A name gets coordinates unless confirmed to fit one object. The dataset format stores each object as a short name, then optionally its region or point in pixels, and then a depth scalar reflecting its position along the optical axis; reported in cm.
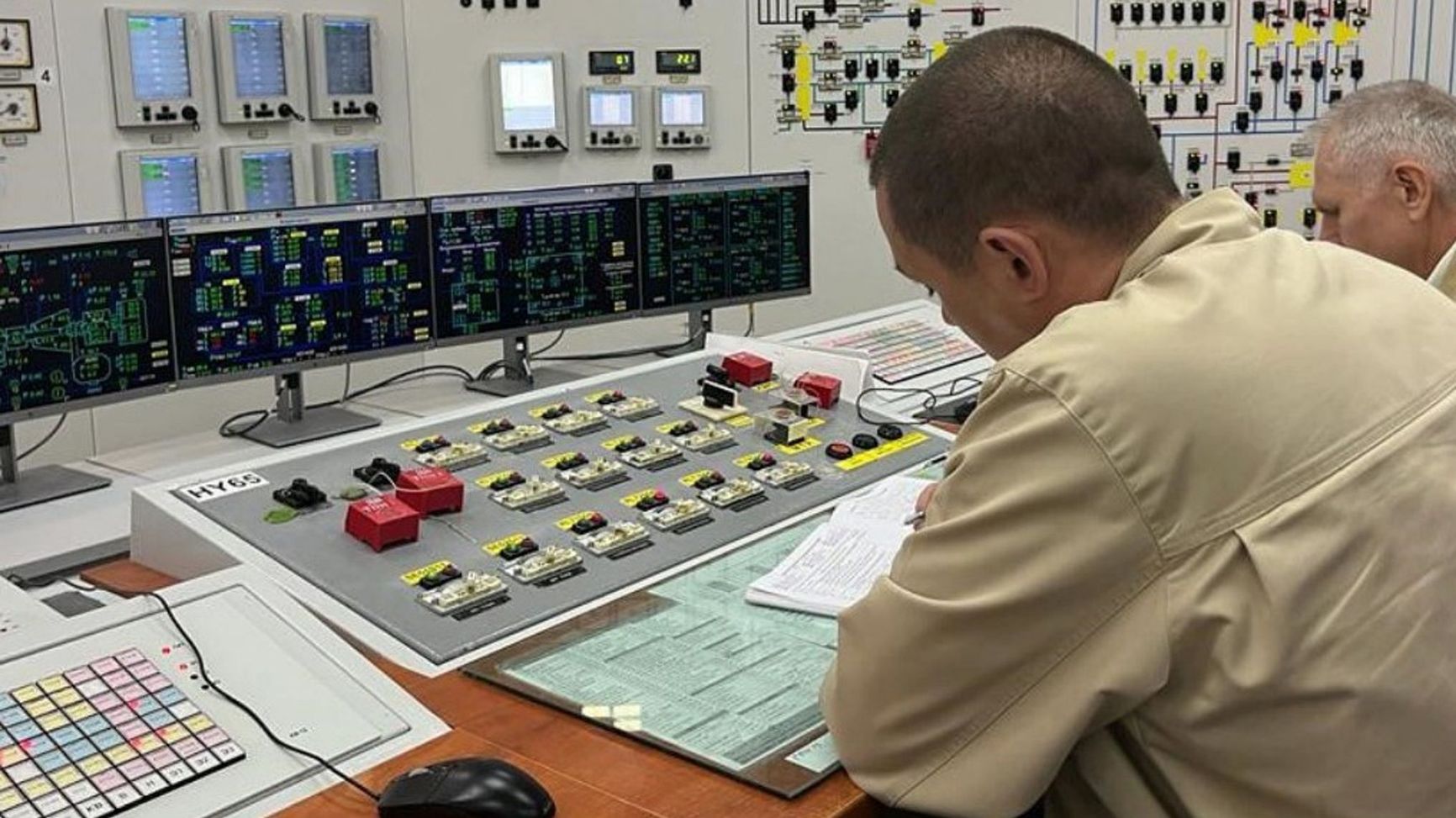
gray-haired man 222
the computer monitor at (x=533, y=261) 312
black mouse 110
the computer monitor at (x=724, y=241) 348
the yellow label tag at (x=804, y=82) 486
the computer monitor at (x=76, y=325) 247
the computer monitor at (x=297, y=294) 273
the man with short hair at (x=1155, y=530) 100
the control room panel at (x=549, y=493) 157
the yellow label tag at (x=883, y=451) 207
